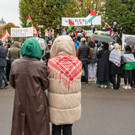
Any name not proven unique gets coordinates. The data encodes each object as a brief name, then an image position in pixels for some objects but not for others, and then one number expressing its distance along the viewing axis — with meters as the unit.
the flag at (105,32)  16.70
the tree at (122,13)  33.41
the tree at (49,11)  34.47
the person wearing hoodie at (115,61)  9.62
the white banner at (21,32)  17.52
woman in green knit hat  3.42
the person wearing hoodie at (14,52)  10.73
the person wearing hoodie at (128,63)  9.95
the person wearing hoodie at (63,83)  3.61
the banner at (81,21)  18.06
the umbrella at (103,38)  9.87
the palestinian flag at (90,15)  16.31
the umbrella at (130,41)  9.64
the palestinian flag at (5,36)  15.91
